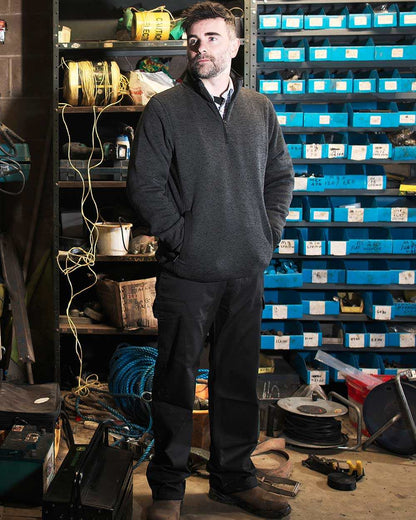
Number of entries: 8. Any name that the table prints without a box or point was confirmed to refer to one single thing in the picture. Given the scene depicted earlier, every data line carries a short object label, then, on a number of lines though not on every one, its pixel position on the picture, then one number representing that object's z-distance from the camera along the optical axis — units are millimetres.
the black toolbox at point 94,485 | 1952
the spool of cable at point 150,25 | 3492
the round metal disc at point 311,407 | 3125
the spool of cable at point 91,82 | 3471
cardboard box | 3535
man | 2264
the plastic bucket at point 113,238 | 3551
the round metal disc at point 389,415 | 3047
